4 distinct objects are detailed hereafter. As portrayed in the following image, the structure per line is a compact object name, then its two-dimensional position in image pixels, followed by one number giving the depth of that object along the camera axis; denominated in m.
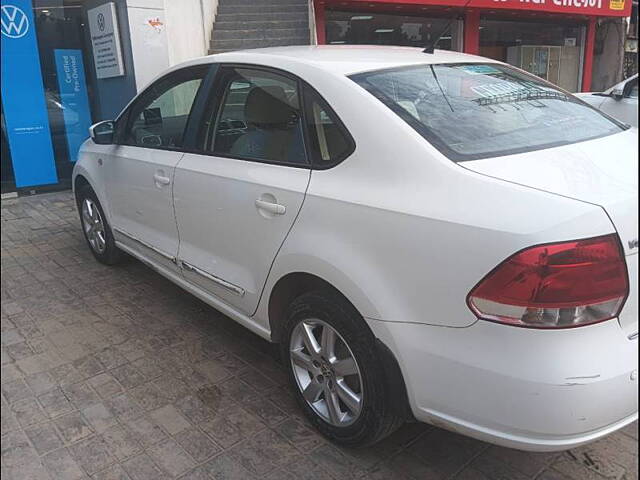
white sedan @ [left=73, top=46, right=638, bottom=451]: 1.80
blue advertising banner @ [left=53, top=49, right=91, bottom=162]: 7.73
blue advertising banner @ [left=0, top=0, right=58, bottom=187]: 7.06
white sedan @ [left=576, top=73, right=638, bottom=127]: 5.32
